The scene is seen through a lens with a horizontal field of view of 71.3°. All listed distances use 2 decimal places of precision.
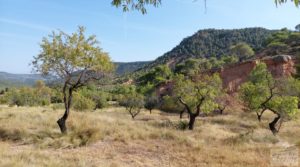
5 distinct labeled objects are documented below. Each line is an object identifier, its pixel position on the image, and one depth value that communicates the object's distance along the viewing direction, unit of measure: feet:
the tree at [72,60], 34.59
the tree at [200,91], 53.44
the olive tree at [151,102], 121.57
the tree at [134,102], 91.77
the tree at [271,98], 50.12
